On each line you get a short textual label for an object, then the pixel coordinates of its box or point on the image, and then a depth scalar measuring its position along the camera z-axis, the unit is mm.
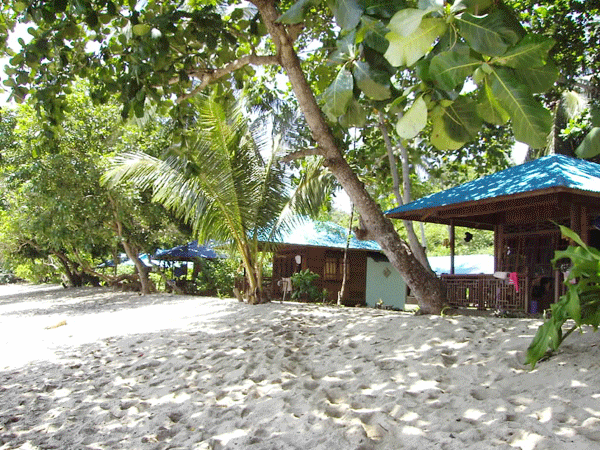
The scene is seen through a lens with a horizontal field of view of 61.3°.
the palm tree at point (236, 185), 10031
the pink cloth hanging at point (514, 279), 9773
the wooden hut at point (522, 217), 8547
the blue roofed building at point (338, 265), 17578
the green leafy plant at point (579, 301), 3682
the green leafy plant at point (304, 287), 15852
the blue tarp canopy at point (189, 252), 20000
